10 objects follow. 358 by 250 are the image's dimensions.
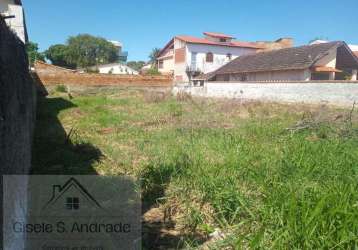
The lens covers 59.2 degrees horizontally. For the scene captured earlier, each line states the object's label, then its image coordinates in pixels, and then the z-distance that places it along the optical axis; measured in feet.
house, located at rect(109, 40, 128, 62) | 250.16
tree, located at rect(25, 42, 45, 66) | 142.10
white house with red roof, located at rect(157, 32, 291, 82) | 122.72
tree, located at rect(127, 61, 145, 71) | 278.28
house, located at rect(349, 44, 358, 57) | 126.80
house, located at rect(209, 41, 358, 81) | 77.51
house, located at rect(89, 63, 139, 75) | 161.38
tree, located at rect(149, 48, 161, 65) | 199.75
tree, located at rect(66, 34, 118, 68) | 179.73
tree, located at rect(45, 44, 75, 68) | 170.13
